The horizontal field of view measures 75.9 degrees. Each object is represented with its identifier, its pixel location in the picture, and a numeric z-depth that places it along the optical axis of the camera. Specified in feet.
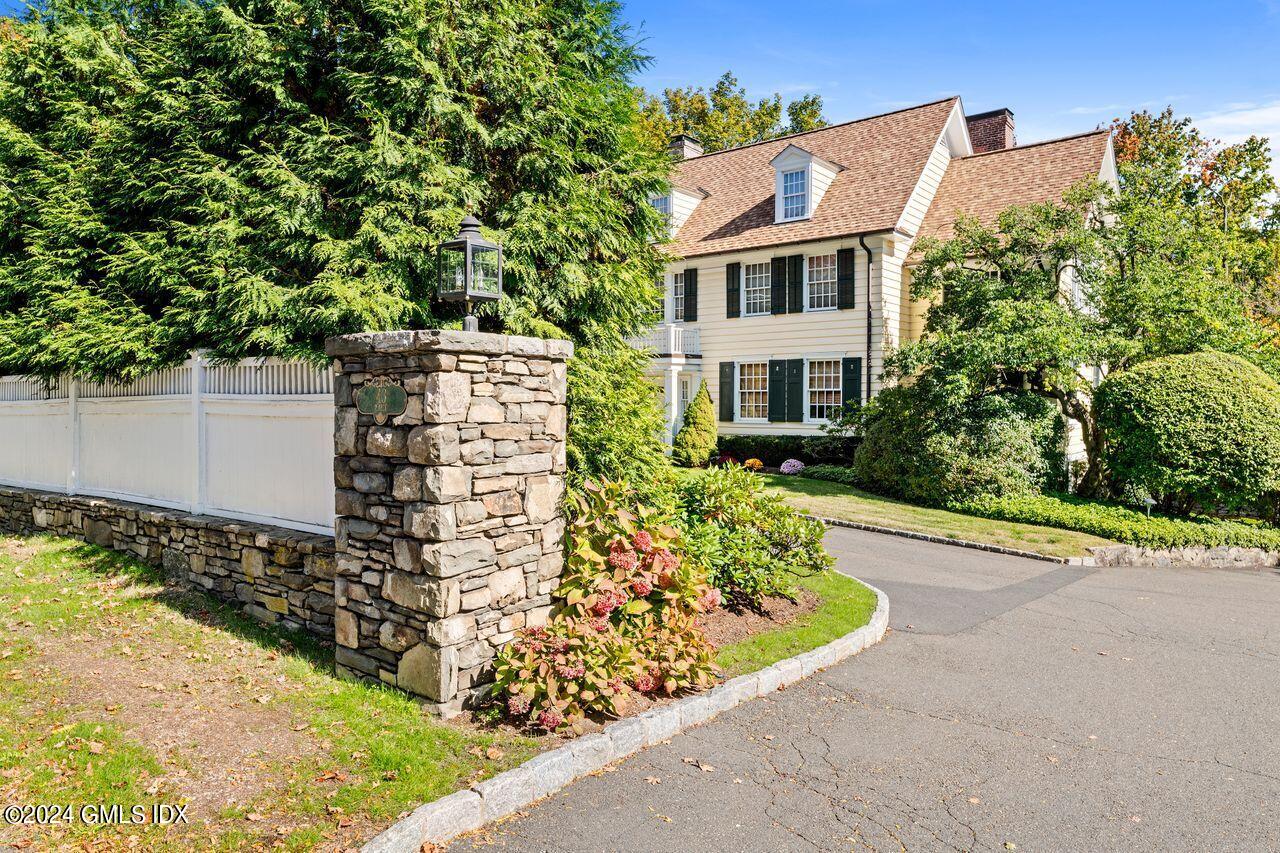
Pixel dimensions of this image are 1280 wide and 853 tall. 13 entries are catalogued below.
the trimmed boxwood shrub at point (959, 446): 49.49
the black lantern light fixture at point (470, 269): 18.20
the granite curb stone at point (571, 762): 13.08
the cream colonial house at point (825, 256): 64.85
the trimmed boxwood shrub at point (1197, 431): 44.80
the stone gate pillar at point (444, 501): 16.76
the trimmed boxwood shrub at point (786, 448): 64.59
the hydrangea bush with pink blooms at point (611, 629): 17.21
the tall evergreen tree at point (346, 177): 23.84
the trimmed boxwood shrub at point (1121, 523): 42.16
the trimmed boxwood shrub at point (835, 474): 57.82
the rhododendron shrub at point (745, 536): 24.61
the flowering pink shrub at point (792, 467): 64.03
